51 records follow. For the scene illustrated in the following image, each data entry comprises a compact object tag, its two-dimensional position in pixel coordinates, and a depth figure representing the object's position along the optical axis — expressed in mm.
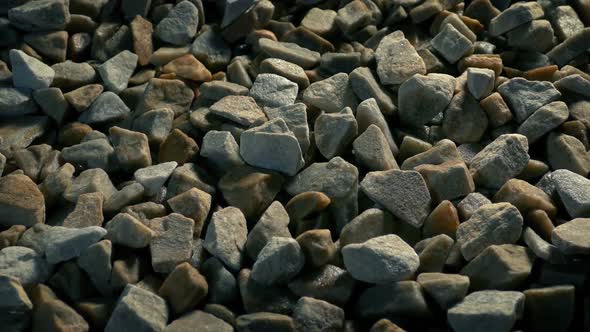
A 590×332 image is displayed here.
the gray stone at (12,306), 648
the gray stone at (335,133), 708
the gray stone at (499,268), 643
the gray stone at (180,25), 779
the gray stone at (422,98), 724
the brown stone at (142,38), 773
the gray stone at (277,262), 651
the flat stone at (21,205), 685
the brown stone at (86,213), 680
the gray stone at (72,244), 661
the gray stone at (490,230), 658
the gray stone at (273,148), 695
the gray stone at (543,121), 713
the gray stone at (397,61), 744
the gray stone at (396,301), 639
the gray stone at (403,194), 677
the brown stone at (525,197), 673
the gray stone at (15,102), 738
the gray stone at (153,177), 695
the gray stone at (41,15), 767
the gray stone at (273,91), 735
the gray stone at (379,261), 645
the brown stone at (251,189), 688
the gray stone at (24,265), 659
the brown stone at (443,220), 670
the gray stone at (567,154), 699
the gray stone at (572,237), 642
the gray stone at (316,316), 639
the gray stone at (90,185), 694
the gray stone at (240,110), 719
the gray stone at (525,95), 725
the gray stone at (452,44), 762
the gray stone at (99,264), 659
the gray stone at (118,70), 752
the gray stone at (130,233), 664
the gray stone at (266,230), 667
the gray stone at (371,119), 717
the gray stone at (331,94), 735
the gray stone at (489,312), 625
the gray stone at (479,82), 729
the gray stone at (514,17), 775
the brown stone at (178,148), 715
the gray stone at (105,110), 739
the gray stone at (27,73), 739
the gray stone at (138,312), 638
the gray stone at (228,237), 663
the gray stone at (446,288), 637
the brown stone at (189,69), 755
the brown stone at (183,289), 648
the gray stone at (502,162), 694
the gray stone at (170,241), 661
